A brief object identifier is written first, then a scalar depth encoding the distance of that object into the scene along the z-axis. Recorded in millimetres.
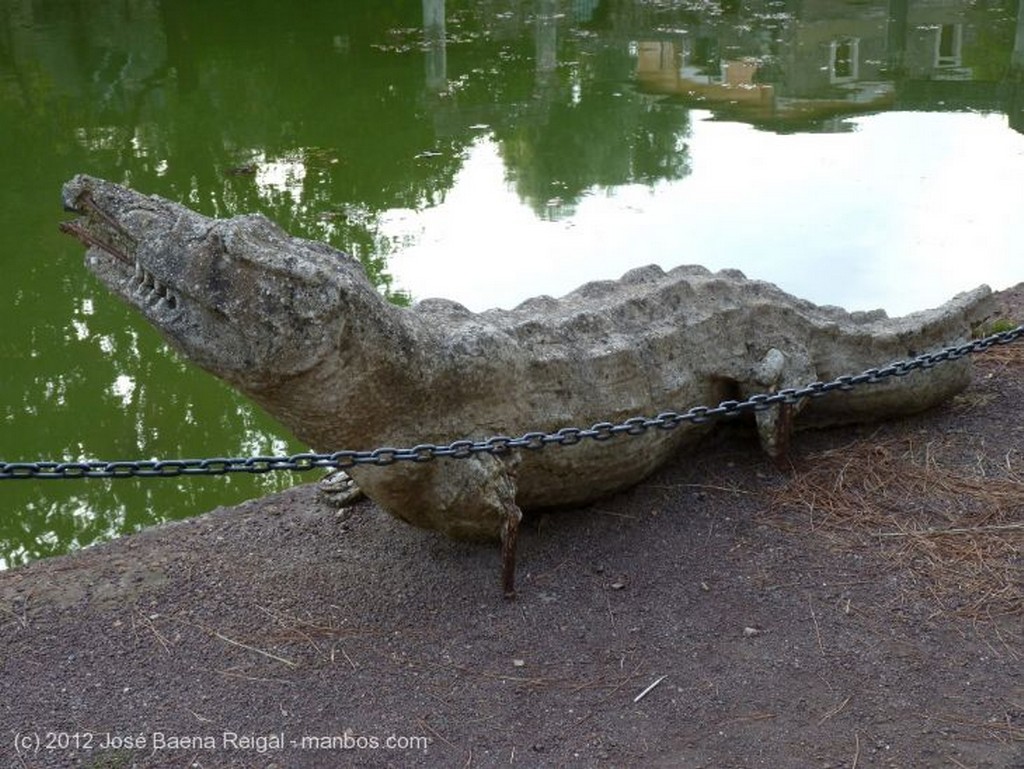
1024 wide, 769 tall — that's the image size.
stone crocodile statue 3451
